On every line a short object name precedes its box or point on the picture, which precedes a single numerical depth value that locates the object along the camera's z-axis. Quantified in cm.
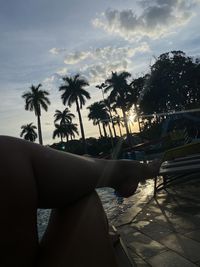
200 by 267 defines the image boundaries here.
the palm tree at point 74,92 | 3901
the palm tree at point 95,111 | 5669
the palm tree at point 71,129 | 6039
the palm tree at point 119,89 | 3924
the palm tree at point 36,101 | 3780
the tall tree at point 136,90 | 3913
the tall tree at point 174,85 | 3566
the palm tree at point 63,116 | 5892
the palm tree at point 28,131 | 5809
